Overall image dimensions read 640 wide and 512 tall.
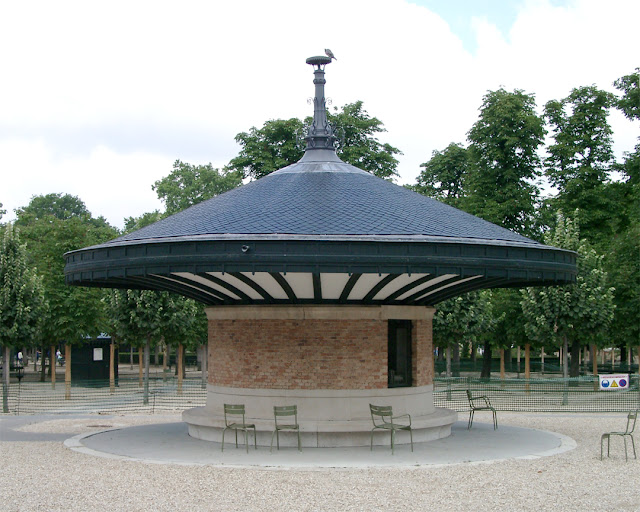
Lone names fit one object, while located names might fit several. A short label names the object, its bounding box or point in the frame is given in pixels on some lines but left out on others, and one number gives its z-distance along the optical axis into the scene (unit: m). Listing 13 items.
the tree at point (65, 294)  40.62
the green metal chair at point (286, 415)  18.80
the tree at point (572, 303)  35.12
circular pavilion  16.92
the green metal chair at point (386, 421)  18.61
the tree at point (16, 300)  31.34
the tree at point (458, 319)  36.84
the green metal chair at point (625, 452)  17.94
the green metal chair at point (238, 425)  18.82
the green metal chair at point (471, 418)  23.34
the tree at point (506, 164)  49.59
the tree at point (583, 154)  49.03
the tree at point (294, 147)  52.41
